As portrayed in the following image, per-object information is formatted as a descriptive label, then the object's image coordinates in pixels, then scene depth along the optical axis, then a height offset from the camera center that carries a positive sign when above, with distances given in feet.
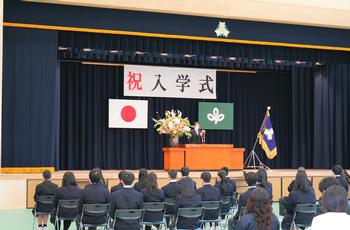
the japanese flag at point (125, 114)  55.21 +1.29
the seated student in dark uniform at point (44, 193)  27.99 -3.27
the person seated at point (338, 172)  31.50 -2.37
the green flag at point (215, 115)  59.26 +1.33
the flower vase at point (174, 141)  47.73 -1.09
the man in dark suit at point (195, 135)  49.16 -0.60
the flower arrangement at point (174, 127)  47.57 +0.07
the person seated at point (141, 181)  27.99 -2.59
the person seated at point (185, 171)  29.48 -2.19
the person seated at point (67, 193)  25.80 -3.00
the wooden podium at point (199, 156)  46.44 -2.30
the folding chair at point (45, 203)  27.96 -3.67
